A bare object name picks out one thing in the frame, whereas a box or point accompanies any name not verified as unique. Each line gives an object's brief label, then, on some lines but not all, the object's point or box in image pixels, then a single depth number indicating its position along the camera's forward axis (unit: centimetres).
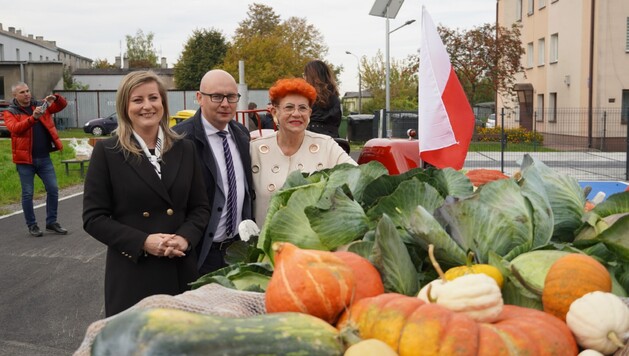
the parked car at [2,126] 3673
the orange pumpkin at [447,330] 162
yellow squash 196
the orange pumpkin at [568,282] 190
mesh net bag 183
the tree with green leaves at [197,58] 6638
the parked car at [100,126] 4247
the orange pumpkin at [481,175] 365
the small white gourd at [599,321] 175
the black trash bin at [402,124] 2200
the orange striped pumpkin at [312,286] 186
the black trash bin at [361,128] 2785
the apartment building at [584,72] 2803
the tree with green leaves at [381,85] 5820
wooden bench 1809
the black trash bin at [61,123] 4956
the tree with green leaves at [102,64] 11125
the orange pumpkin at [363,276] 196
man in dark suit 403
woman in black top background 594
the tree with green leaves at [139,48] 11621
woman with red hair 405
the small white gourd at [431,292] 182
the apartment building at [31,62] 5100
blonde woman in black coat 341
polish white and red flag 427
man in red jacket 959
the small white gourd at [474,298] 176
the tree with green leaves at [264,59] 5581
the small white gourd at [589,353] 174
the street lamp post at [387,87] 2431
